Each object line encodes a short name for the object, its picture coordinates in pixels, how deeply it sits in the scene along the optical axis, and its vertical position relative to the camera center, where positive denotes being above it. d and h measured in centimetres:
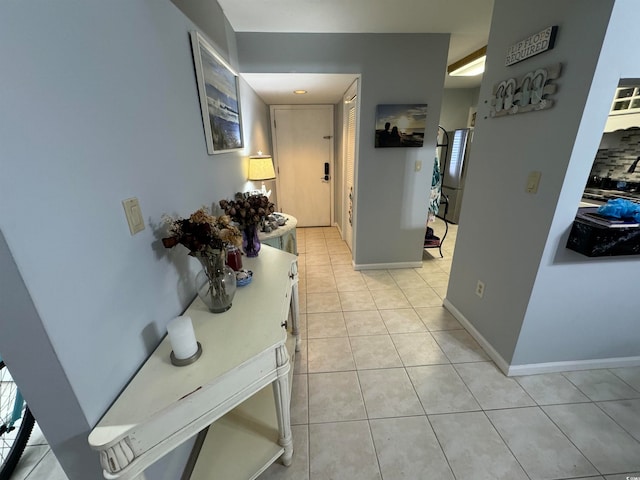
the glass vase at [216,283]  107 -52
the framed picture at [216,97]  145 +37
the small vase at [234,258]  137 -54
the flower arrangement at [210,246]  98 -35
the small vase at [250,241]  162 -53
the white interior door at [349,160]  286 -8
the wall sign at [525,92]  128 +31
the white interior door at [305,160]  405 -10
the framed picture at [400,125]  253 +26
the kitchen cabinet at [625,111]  271 +39
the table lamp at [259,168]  245 -12
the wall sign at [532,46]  125 +53
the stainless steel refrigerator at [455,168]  425 -27
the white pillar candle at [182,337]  83 -57
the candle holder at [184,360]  85 -65
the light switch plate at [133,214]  83 -18
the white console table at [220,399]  69 -69
